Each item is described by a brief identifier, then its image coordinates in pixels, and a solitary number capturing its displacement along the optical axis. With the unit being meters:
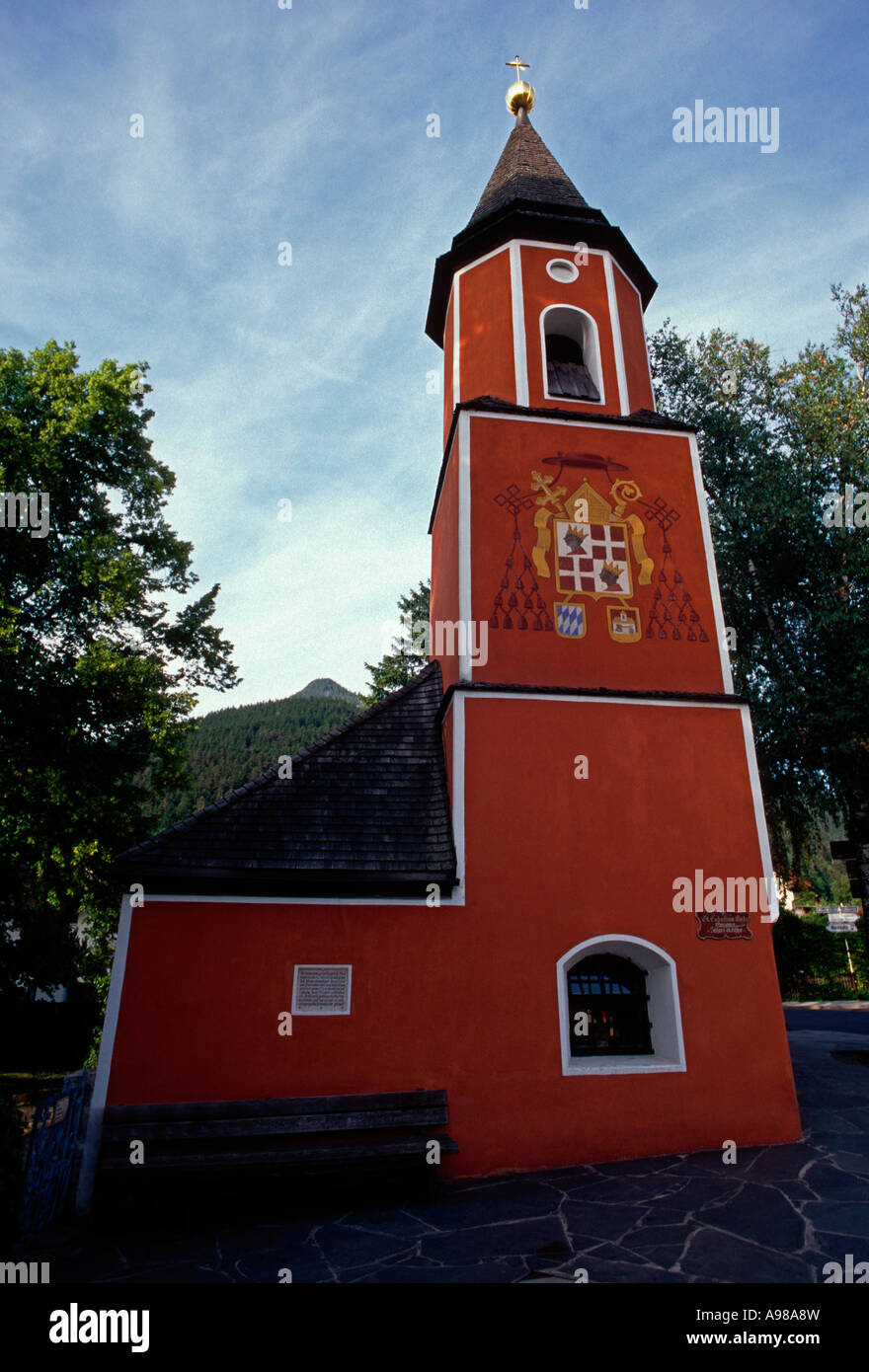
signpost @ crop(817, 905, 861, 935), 44.12
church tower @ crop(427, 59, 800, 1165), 6.83
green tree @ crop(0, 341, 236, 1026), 10.98
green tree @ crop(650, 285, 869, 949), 13.09
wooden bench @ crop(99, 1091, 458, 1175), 5.56
